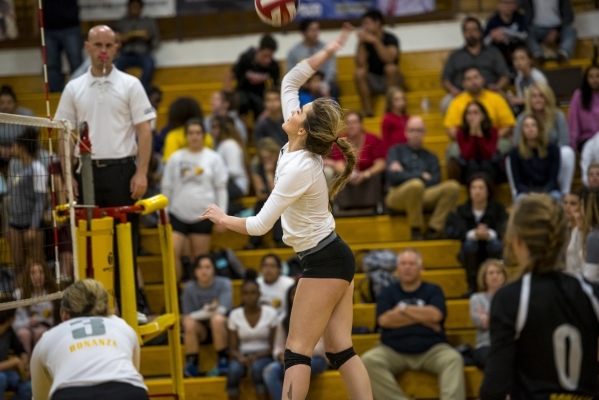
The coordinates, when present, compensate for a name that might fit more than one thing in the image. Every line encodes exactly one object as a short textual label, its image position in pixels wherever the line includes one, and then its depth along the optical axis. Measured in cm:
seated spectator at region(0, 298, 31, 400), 1634
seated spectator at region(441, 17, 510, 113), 2269
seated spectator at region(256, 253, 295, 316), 1761
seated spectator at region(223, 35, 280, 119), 2302
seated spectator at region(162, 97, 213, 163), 2034
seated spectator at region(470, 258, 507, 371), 1636
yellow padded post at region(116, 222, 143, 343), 1218
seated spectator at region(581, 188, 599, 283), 1203
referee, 1293
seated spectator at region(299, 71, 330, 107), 2227
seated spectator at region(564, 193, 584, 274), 1493
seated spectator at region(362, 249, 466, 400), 1585
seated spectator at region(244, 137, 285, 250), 1984
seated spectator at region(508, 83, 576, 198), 1987
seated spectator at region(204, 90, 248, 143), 2172
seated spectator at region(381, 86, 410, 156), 2084
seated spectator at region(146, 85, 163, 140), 2284
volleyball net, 1752
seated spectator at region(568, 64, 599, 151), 2069
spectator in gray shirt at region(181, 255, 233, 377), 1717
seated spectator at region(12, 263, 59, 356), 1719
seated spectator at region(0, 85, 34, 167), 1995
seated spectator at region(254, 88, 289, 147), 2109
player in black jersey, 636
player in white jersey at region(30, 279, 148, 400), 937
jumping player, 954
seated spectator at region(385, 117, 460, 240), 1916
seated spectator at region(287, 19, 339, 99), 2362
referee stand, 1201
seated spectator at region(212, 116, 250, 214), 2050
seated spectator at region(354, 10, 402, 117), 2330
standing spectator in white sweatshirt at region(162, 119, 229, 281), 1912
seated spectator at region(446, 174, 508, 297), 1800
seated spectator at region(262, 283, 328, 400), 1623
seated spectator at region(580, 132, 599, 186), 1946
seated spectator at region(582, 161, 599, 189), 1769
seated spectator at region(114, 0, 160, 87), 2523
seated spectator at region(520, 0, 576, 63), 2414
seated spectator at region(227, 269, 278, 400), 1667
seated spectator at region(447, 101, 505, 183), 1995
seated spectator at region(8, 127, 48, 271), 1856
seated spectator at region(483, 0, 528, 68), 2367
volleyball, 1121
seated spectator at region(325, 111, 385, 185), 1987
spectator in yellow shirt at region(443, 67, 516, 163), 2106
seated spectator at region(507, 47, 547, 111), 2195
